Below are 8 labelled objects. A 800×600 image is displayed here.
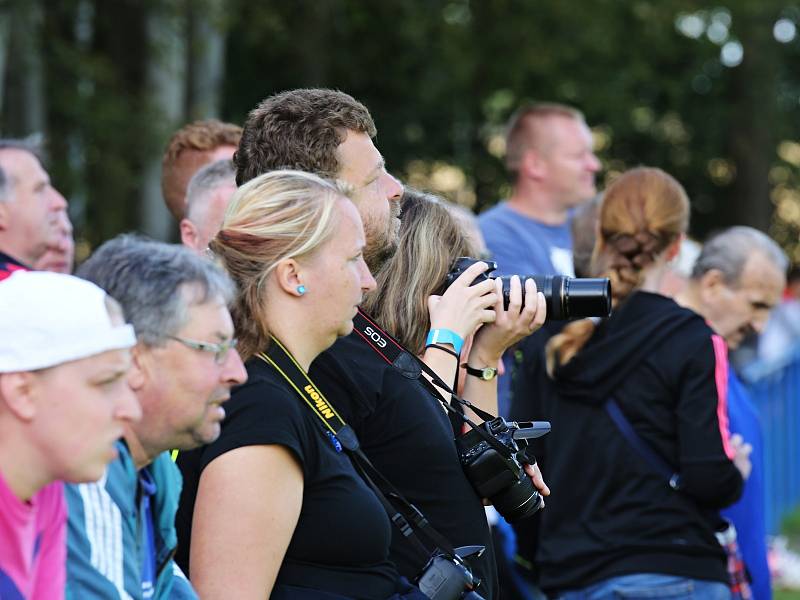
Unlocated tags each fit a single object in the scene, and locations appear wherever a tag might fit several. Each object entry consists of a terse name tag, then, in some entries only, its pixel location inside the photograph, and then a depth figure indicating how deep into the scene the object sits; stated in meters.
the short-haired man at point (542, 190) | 11.51
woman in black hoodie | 7.94
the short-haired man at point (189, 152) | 9.70
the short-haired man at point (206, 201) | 8.48
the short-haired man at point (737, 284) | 9.67
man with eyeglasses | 4.63
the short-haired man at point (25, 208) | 8.85
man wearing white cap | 4.12
